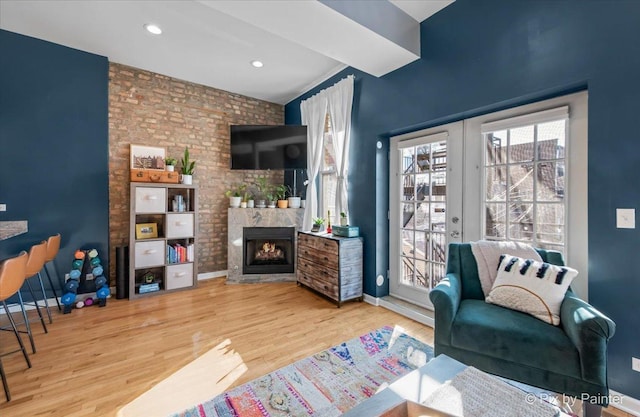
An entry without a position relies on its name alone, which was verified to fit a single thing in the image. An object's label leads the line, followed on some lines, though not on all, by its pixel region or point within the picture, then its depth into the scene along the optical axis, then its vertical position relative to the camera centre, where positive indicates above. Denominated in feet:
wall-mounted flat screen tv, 14.87 +3.06
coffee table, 3.56 -2.53
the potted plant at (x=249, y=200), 14.87 +0.31
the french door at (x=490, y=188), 6.84 +0.58
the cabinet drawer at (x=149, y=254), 12.08 -2.10
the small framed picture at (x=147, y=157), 12.89 +2.22
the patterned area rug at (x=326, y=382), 5.59 -3.98
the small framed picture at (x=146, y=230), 12.39 -1.12
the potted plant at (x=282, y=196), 15.00 +0.55
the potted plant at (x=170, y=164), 13.06 +1.93
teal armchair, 4.58 -2.46
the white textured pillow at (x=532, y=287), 5.67 -1.69
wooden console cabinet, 10.90 -2.42
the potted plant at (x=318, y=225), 13.17 -0.88
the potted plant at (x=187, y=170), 13.30 +1.69
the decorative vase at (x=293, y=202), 15.12 +0.22
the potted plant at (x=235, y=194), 14.74 +0.63
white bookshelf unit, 12.08 -1.48
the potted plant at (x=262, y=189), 15.85 +0.96
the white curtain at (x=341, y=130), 12.15 +3.38
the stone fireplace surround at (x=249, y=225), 14.28 -0.99
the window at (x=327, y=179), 13.96 +1.39
